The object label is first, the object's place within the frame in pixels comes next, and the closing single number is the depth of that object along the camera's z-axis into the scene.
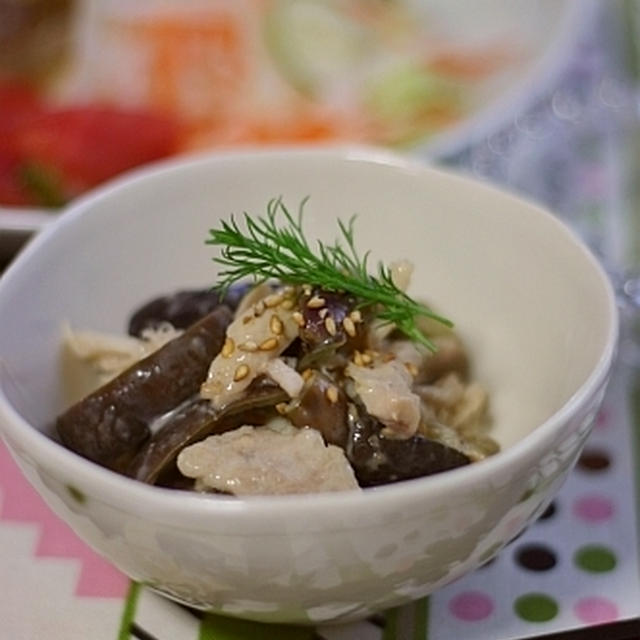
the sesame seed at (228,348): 0.39
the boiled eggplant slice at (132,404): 0.40
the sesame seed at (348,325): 0.39
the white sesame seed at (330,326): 0.39
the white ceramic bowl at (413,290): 0.35
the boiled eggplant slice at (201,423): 0.39
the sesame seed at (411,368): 0.40
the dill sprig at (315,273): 0.40
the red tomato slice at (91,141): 0.57
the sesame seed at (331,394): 0.39
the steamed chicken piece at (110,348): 0.42
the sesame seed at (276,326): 0.39
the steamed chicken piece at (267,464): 0.37
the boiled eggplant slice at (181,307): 0.43
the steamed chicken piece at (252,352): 0.39
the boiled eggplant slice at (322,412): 0.38
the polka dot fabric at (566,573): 0.40
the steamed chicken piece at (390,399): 0.38
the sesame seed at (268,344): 0.39
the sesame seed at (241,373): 0.39
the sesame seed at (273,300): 0.40
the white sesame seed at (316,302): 0.39
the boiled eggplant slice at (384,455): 0.38
